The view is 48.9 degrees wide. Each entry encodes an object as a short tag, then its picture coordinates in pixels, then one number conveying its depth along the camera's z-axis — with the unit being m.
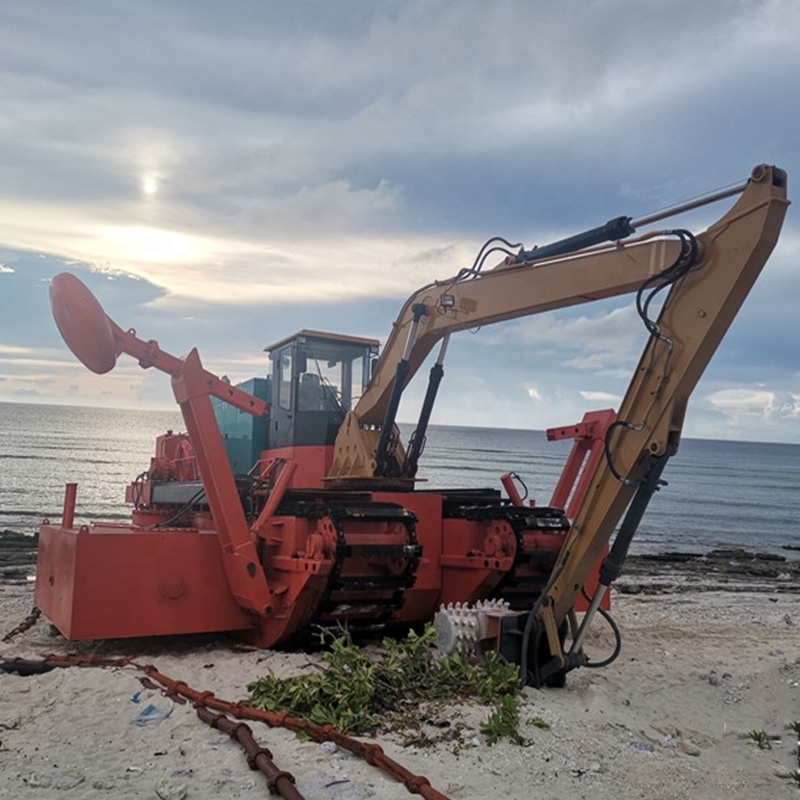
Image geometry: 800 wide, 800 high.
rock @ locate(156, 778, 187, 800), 4.62
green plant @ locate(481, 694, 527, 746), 5.60
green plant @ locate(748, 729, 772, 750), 6.02
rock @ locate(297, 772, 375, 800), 4.66
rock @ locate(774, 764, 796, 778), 5.44
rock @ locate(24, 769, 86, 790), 4.79
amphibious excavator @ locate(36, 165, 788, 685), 6.40
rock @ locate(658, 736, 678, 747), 5.94
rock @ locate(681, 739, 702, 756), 5.84
